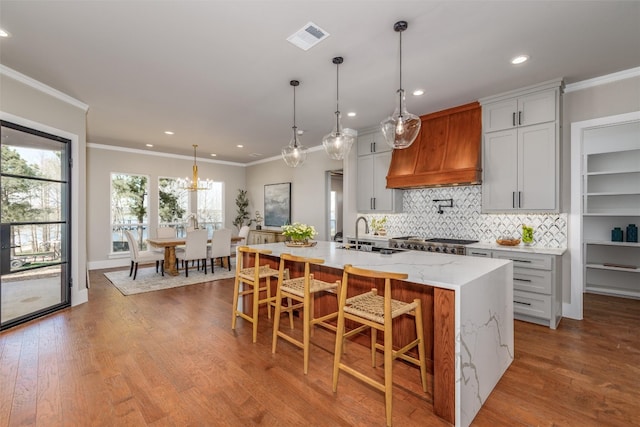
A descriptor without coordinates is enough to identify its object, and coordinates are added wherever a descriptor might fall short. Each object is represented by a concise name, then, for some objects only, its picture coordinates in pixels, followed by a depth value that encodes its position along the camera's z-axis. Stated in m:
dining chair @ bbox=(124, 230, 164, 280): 5.62
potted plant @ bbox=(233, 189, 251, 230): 9.03
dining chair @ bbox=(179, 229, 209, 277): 5.78
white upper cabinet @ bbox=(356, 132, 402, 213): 5.15
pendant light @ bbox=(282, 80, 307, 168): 3.73
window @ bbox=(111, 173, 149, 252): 7.11
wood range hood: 4.03
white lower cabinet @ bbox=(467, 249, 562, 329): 3.31
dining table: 5.79
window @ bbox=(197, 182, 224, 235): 8.48
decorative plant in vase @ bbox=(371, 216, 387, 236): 5.39
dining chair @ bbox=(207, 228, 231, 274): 6.22
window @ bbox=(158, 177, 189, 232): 7.77
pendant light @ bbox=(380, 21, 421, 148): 2.74
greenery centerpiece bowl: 3.54
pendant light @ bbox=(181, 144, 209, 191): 6.57
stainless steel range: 3.94
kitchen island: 1.80
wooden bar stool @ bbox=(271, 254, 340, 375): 2.42
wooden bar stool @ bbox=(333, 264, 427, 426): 1.84
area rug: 5.02
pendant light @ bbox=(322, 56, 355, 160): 3.31
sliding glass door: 3.38
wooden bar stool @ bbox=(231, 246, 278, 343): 2.97
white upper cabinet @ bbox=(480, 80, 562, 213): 3.49
